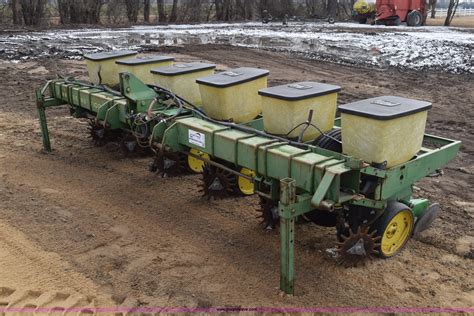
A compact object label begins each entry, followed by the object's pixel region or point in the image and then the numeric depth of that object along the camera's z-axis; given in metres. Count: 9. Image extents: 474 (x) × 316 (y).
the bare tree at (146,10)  29.88
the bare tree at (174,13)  30.30
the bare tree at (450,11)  28.17
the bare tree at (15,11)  25.38
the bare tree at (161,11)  29.98
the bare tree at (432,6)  32.97
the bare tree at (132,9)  29.62
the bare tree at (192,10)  31.12
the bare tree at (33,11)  25.77
